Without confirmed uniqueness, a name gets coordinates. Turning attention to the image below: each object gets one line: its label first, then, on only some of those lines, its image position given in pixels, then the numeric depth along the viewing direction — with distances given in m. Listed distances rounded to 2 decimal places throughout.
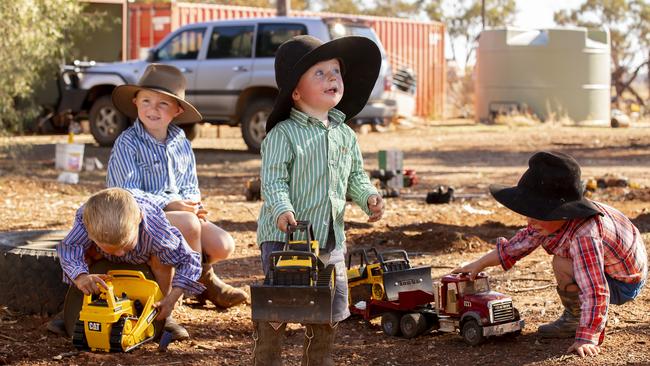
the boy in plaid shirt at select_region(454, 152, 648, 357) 4.90
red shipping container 24.83
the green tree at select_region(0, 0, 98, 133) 13.35
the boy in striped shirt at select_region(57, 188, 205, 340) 5.05
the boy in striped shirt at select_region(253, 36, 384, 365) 4.63
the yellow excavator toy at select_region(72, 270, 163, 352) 5.13
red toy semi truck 5.24
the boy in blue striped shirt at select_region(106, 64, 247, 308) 5.94
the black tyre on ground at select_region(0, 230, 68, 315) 5.77
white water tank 26.88
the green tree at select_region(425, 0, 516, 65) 49.22
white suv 16.91
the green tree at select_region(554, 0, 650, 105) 42.78
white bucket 13.46
